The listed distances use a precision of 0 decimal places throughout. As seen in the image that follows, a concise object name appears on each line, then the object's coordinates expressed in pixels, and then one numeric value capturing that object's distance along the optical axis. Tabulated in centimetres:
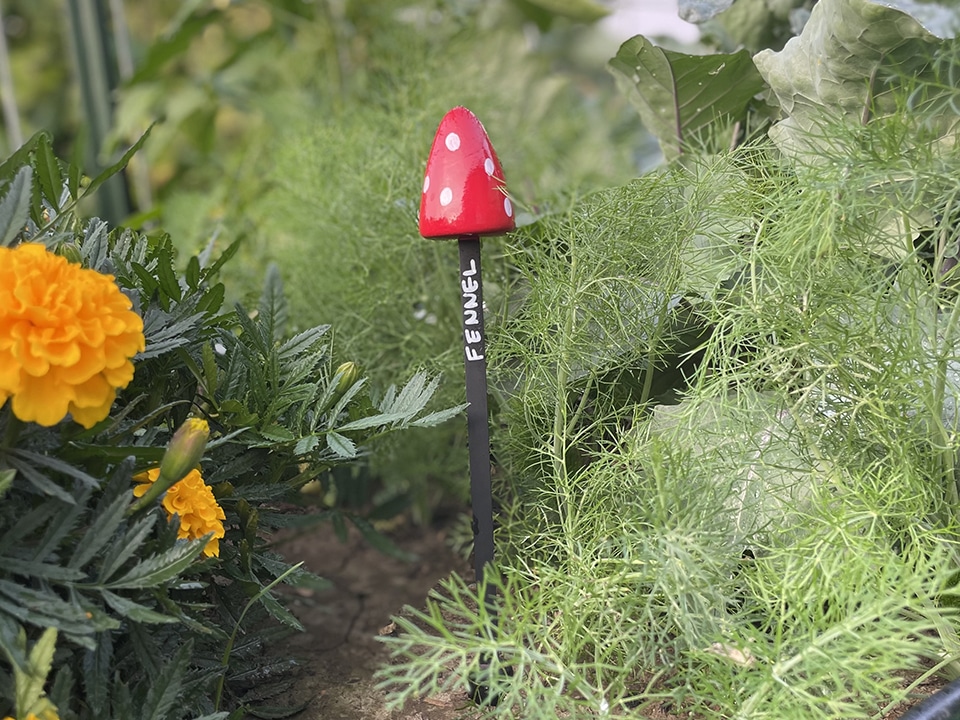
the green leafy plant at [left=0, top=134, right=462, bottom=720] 42
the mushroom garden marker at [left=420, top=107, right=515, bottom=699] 54
